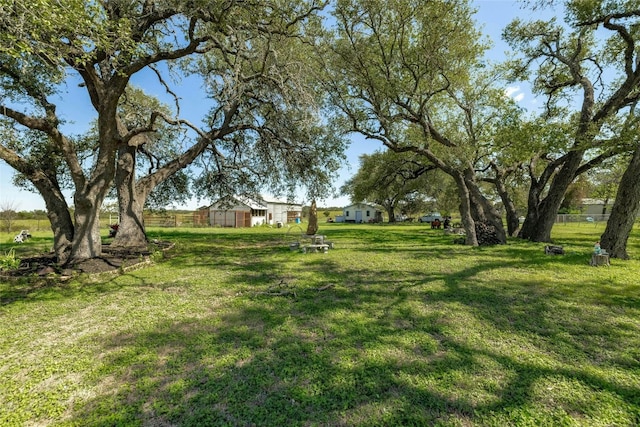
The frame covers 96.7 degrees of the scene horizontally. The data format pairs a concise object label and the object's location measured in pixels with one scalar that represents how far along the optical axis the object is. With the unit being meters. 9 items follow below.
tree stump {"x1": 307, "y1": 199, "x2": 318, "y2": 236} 12.59
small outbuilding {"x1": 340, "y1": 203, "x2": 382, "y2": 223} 48.91
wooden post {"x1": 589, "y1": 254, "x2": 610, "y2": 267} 7.77
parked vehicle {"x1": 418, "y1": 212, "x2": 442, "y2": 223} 48.08
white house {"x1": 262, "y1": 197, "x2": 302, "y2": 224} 37.19
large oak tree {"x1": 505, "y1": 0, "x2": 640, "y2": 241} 9.59
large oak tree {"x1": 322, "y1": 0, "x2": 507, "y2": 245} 9.47
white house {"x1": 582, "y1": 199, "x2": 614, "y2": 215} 47.16
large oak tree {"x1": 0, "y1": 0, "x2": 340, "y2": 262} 6.25
